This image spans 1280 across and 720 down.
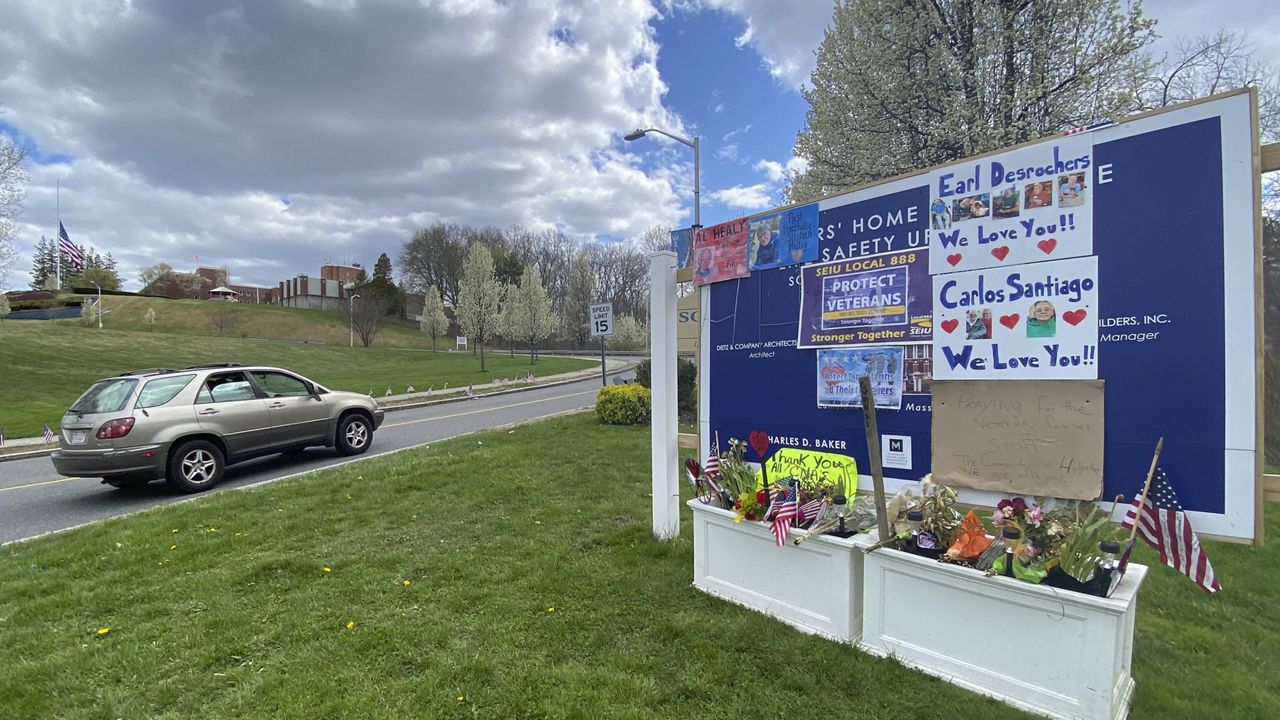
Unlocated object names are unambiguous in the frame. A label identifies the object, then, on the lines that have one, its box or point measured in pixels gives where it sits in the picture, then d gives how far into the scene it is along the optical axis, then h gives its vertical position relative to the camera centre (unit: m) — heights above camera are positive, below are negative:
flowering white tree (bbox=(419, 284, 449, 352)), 39.97 +3.02
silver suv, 6.77 -0.87
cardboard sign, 2.35 -0.39
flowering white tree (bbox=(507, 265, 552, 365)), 35.25 +2.76
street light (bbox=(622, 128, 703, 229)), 14.55 +5.65
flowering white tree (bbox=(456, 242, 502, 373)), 31.92 +3.32
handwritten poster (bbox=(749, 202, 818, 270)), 3.23 +0.70
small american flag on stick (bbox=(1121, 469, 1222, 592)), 2.12 -0.73
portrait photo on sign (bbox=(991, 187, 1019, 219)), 2.49 +0.67
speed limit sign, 13.30 +0.87
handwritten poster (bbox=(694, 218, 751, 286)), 3.62 +0.69
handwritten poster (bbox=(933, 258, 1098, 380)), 2.33 +0.13
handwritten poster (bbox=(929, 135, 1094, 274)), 2.35 +0.65
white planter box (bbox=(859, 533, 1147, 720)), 2.12 -1.21
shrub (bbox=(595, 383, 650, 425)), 10.75 -1.02
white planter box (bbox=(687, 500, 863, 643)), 2.85 -1.25
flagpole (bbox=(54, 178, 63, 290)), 61.44 +11.21
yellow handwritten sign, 3.07 -0.67
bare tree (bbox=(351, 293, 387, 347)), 53.09 +3.99
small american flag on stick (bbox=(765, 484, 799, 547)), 2.96 -0.88
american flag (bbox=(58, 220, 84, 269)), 43.98 +8.90
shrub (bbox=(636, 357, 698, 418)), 12.86 -0.83
